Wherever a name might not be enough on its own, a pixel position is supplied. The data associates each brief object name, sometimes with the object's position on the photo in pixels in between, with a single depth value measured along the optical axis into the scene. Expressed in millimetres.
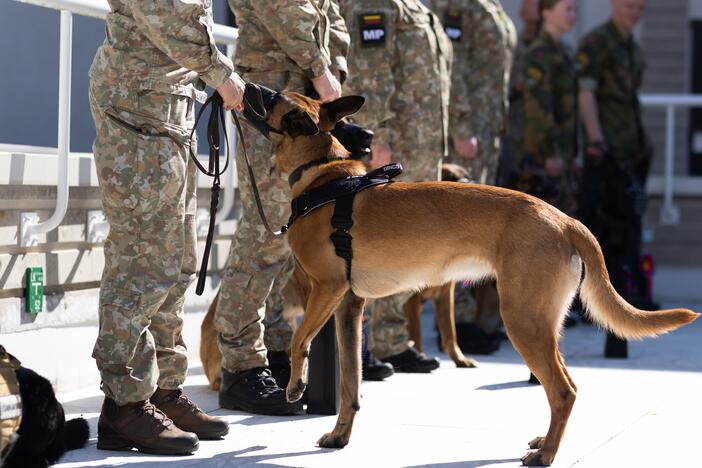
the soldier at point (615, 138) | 17500
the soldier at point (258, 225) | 9969
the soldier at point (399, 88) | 12406
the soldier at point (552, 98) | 16594
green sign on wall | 10219
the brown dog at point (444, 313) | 12672
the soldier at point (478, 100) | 14648
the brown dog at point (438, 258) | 8352
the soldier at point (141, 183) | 8211
